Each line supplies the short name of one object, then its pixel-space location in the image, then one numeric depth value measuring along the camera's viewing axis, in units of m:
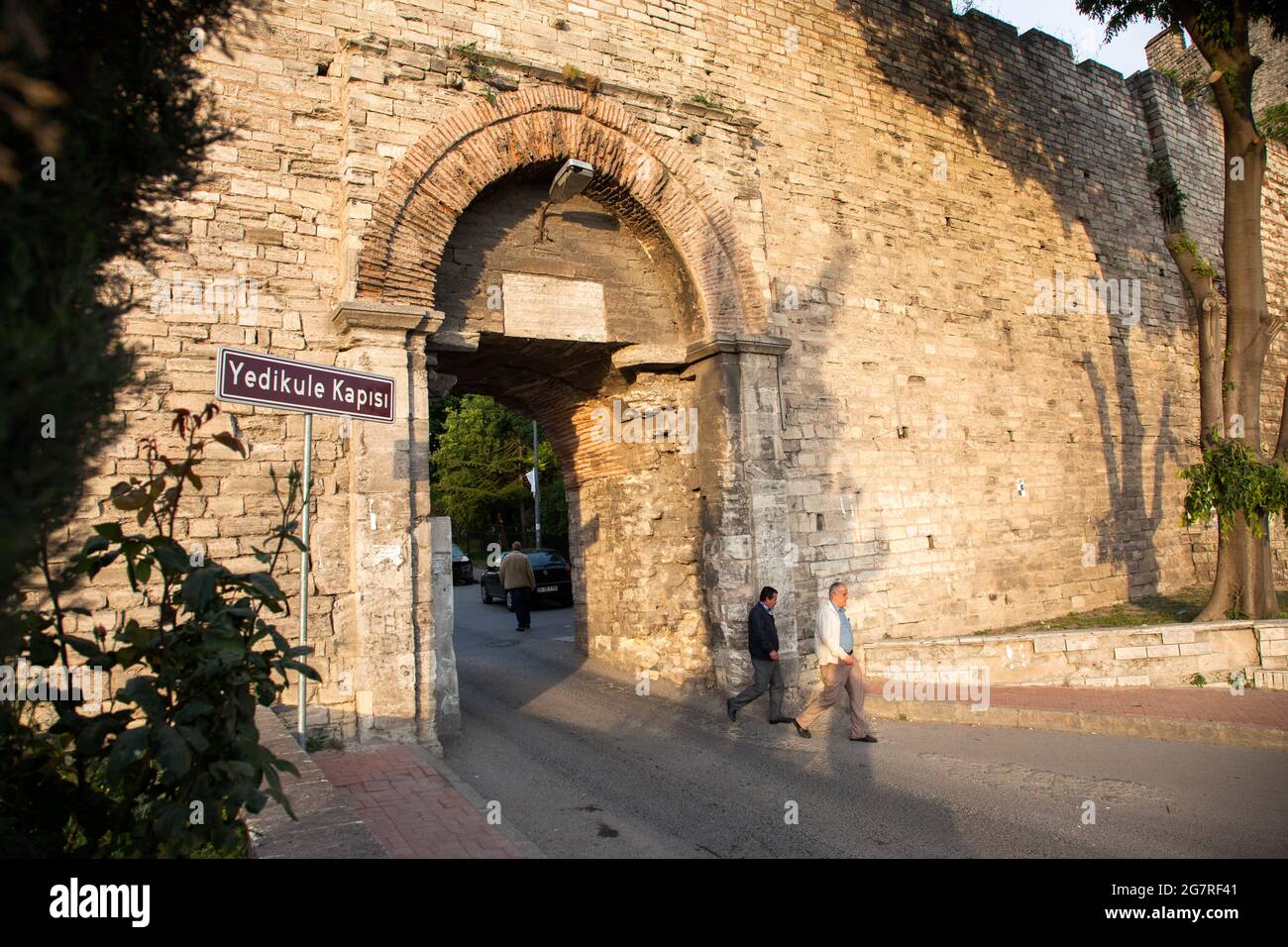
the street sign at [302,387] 4.43
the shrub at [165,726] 2.56
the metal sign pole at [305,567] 4.69
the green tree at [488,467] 27.88
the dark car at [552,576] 18.80
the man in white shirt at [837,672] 7.27
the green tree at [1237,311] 9.41
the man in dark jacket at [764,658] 7.58
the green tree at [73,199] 1.74
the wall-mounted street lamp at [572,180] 7.77
